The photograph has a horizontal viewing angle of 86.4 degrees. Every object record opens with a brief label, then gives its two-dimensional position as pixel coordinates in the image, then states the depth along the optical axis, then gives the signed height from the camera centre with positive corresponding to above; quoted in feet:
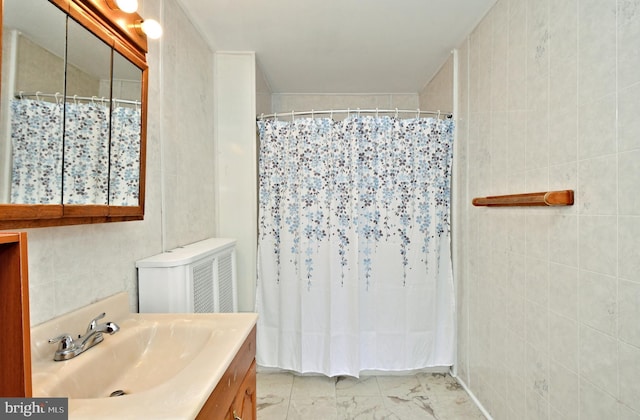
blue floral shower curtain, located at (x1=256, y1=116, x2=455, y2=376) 7.78 -0.80
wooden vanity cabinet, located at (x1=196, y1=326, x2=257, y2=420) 2.95 -1.86
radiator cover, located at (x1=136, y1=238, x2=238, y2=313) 4.83 -1.08
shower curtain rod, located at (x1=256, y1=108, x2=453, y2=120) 7.75 +2.25
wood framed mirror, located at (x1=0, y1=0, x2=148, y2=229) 2.61 +0.91
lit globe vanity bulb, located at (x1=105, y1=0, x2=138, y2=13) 3.74 +2.27
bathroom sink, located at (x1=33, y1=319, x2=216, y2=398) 2.99 -1.55
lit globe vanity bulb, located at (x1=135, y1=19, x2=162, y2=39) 4.23 +2.27
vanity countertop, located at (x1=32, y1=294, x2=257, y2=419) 2.41 -1.39
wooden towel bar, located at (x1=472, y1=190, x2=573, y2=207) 4.30 +0.14
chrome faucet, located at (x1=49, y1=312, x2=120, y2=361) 3.19 -1.32
